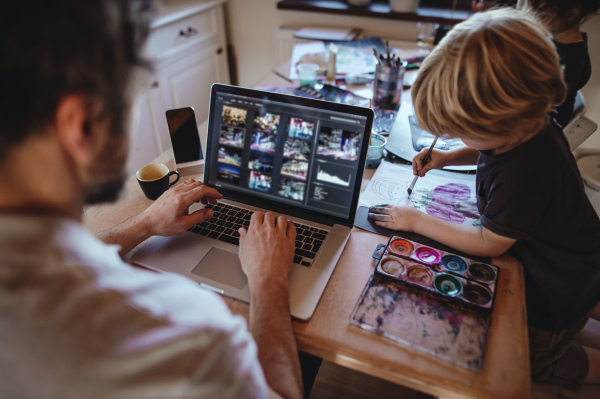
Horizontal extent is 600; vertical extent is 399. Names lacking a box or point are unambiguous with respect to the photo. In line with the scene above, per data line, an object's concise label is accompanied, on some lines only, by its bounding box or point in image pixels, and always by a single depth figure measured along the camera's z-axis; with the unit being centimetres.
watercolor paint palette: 67
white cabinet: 216
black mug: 96
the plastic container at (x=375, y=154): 110
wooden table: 56
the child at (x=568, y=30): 127
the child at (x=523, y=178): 68
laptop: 78
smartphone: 102
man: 34
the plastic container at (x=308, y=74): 156
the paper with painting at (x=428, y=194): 93
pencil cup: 140
